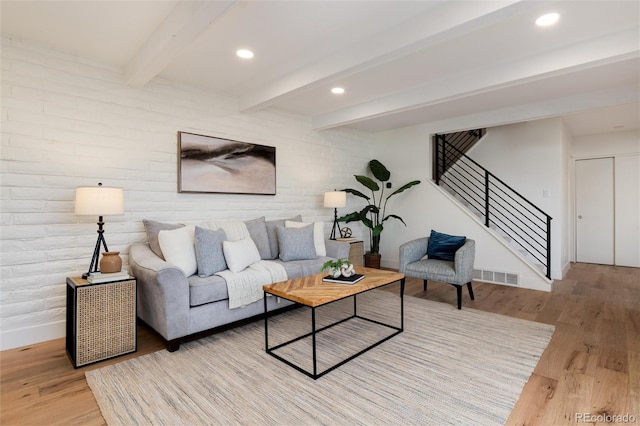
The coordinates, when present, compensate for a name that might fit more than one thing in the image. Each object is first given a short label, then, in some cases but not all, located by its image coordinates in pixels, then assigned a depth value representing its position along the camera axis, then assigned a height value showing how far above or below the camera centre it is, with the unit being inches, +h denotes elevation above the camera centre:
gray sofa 95.0 -27.4
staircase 193.2 +9.1
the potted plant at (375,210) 205.9 +1.7
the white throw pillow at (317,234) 154.6 -10.6
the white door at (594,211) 225.6 +0.5
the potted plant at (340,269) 107.0 -18.9
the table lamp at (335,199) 185.6 +8.1
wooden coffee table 84.8 -22.8
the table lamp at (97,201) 96.4 +3.9
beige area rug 67.7 -42.4
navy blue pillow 149.6 -15.9
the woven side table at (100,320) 89.1 -30.8
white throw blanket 108.8 -24.2
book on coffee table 103.0 -21.9
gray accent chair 132.6 -23.7
